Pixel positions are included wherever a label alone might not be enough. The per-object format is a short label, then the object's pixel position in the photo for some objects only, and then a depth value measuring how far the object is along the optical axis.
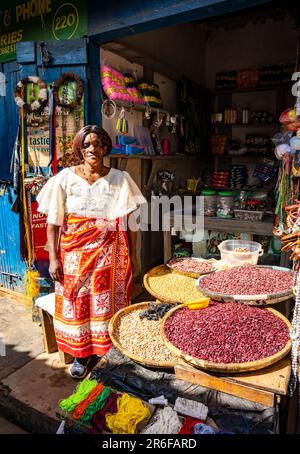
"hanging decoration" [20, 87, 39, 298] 3.51
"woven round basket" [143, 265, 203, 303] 2.54
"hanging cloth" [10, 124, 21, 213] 3.61
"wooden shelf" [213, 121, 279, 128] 5.77
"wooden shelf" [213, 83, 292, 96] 5.55
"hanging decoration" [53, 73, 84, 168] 3.28
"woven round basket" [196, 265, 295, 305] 2.08
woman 2.50
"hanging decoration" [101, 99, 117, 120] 3.55
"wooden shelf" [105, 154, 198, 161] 3.73
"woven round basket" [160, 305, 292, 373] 1.61
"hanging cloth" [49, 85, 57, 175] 3.29
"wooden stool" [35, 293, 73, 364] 2.85
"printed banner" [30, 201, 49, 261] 3.50
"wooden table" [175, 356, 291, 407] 1.56
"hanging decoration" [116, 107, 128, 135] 3.76
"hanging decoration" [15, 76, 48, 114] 3.34
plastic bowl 2.83
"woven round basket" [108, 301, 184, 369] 1.82
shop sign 3.27
